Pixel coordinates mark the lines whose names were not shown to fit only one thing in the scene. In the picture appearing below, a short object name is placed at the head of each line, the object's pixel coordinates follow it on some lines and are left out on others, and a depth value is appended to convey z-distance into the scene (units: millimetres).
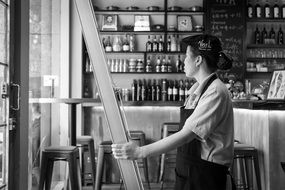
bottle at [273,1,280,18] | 6691
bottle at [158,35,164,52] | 6412
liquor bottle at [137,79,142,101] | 6234
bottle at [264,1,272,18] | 6684
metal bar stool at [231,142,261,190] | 3484
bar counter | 3521
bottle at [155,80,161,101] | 6230
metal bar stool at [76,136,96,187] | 4555
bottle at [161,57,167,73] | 6336
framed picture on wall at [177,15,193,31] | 6516
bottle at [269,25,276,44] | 6738
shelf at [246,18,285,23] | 6680
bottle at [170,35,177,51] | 6449
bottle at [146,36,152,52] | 6422
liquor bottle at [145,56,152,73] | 6351
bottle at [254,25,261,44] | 6742
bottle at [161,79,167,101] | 6234
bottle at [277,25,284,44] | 6726
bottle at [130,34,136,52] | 6412
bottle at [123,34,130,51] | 6348
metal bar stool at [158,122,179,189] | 4988
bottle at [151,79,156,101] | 6211
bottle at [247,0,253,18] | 6680
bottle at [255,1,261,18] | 6688
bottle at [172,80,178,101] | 6211
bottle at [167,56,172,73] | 6355
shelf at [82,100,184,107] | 4543
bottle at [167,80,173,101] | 6219
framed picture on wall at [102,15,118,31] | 6410
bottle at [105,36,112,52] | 6297
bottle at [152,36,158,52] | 6426
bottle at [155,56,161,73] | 6355
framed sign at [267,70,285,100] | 3993
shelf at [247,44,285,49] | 6652
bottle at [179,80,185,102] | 6215
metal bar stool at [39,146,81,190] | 3309
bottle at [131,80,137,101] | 6246
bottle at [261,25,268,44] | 6732
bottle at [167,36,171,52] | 6465
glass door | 2662
